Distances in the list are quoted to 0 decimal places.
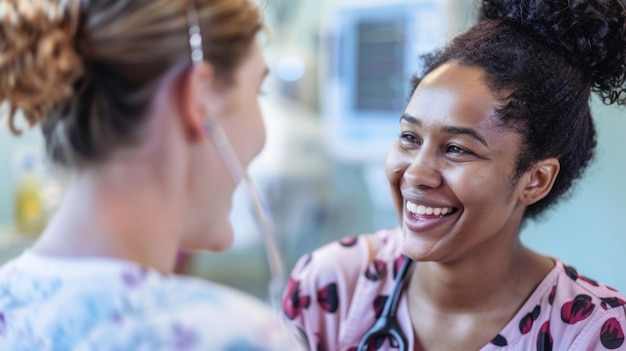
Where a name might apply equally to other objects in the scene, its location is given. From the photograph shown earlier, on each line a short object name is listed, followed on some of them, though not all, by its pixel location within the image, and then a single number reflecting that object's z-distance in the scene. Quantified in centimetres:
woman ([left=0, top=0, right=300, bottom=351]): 69
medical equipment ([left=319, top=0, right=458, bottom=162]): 252
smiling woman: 107
